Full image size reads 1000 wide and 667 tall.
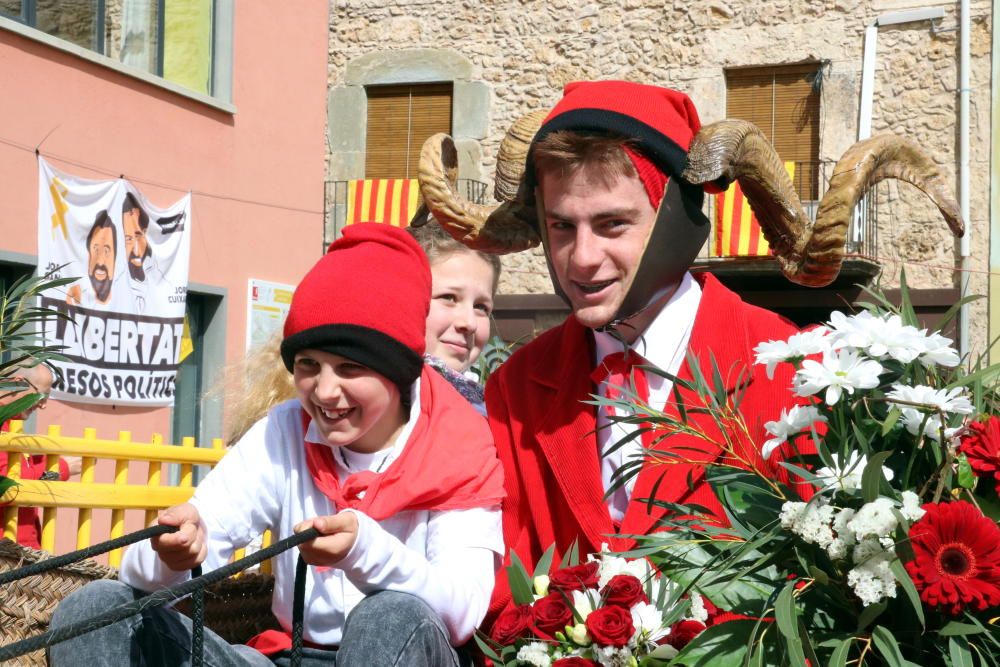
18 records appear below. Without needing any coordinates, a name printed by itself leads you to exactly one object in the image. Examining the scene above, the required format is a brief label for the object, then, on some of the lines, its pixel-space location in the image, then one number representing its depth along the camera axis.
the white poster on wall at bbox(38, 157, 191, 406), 9.62
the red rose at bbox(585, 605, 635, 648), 1.94
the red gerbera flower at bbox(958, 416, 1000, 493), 1.74
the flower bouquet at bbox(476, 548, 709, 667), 1.94
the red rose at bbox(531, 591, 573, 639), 2.04
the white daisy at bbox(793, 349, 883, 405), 1.80
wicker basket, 2.79
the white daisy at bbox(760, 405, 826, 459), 1.90
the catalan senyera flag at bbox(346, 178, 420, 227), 16.52
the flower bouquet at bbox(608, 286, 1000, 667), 1.67
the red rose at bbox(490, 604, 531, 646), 2.10
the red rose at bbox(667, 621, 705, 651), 1.90
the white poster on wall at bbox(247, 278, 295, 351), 12.31
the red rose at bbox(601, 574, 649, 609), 1.98
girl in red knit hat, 2.17
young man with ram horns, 2.54
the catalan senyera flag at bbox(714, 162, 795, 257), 15.65
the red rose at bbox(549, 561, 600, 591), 2.09
